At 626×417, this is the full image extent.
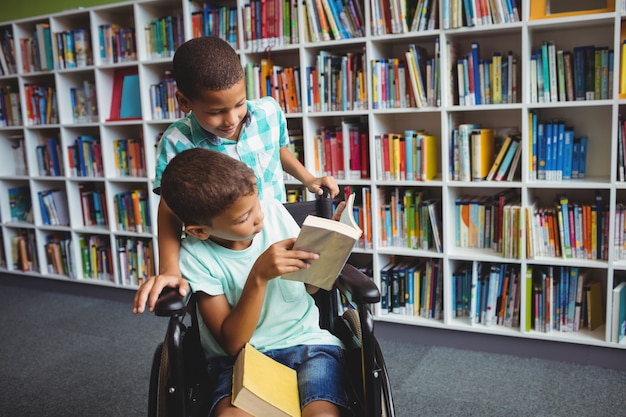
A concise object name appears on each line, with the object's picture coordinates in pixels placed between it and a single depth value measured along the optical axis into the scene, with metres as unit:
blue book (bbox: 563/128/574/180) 2.54
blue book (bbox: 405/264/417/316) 2.94
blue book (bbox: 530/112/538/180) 2.57
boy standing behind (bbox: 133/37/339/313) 1.45
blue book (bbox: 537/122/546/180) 2.58
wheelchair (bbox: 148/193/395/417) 1.23
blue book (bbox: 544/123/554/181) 2.55
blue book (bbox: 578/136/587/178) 2.57
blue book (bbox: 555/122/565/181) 2.54
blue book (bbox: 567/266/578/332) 2.60
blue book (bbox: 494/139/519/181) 2.64
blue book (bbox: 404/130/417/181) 2.83
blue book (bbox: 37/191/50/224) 4.05
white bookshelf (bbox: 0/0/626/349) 2.52
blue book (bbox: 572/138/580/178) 2.59
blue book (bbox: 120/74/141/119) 3.62
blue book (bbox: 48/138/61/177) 3.95
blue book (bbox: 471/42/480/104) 2.66
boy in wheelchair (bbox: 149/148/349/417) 1.25
